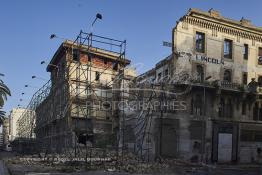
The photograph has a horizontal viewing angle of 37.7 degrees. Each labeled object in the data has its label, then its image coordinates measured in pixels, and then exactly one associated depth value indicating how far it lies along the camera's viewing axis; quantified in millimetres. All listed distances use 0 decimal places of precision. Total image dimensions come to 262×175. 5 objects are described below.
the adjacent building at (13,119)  112019
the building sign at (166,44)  37188
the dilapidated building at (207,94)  35969
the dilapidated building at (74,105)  36688
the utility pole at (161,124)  35281
